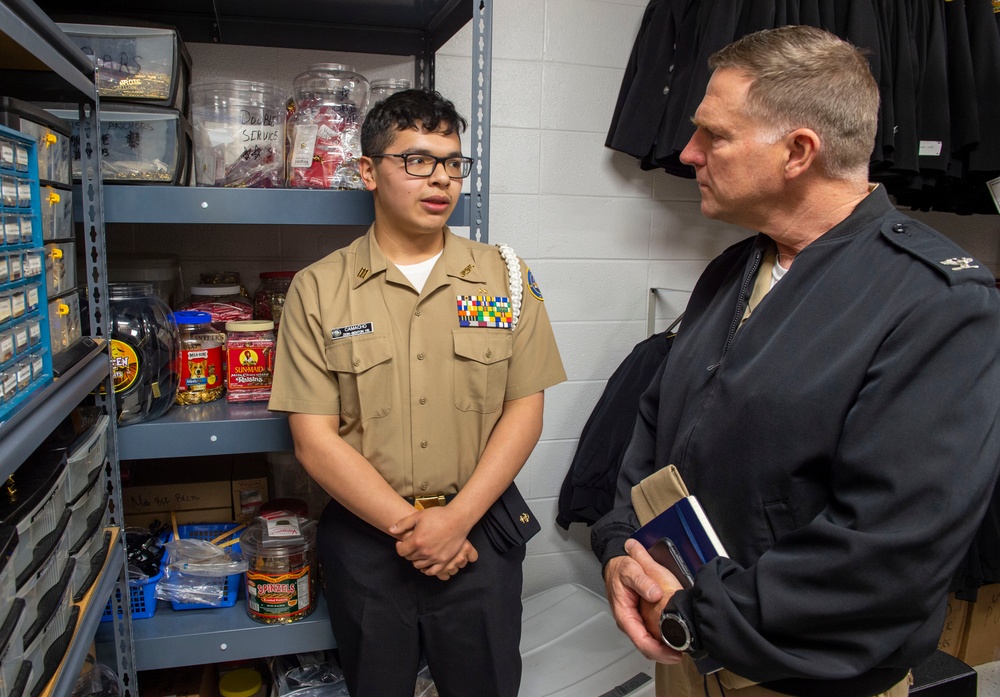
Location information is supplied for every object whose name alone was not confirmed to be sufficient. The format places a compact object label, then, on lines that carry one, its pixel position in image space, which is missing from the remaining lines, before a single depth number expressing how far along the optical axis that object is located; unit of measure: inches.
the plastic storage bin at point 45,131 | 41.4
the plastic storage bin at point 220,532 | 73.6
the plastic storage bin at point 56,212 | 47.7
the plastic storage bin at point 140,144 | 65.1
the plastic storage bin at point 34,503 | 36.5
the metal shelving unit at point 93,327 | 37.5
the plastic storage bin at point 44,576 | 37.9
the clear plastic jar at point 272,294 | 78.7
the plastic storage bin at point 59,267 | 48.7
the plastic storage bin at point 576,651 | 83.7
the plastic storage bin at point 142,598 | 71.2
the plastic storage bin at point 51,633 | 39.2
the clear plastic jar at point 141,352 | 66.7
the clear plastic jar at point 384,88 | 74.7
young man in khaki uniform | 60.5
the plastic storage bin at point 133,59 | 64.7
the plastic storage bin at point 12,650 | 33.8
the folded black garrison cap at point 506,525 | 64.4
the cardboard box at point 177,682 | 75.0
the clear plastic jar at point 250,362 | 72.2
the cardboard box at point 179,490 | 77.2
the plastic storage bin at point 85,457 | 48.5
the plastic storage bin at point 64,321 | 50.6
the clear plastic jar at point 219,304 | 75.4
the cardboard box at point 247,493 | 79.4
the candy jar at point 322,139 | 68.9
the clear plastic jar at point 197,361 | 72.7
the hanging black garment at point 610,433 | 92.4
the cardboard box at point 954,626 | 106.7
